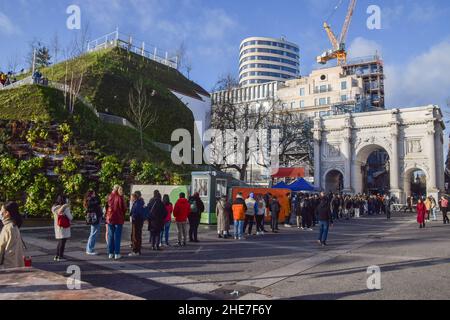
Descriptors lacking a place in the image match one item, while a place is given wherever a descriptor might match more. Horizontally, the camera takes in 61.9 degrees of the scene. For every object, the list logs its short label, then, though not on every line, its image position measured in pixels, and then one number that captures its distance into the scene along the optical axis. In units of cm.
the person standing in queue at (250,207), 1612
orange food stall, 2173
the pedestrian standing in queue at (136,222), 1077
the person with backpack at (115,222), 1015
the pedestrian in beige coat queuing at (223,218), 1466
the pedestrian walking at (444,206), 2344
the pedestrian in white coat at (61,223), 965
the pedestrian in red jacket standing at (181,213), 1256
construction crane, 10662
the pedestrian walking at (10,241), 841
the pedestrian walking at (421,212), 2067
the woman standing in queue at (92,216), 1046
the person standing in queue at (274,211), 1752
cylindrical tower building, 13362
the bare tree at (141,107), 3275
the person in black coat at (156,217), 1146
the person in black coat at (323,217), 1312
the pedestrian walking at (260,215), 1683
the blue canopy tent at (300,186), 2938
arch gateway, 4866
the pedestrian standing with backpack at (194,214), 1365
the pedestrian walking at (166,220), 1249
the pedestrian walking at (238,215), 1453
